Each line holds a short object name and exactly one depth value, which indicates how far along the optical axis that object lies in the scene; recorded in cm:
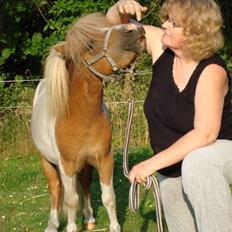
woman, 277
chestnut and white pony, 411
